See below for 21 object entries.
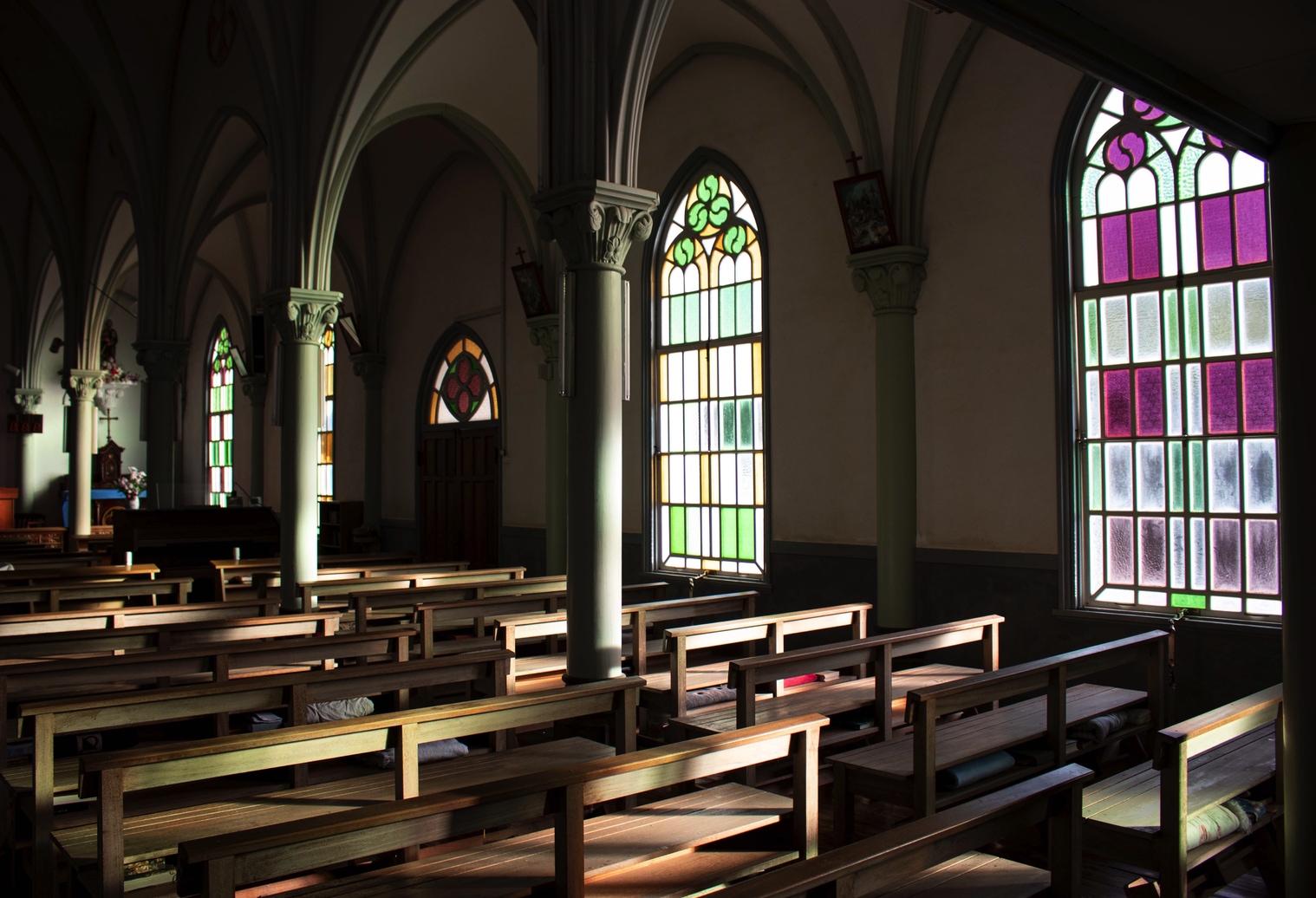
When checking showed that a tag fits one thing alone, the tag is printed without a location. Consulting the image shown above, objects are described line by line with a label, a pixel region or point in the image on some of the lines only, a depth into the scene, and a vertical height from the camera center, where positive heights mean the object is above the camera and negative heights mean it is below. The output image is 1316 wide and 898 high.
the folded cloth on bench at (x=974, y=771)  4.17 -1.19
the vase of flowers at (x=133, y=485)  16.61 +0.16
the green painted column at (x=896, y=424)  7.84 +0.49
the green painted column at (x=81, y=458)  15.83 +0.59
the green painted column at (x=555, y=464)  10.46 +0.27
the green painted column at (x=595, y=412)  5.26 +0.41
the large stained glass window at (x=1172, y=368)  6.30 +0.76
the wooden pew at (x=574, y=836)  2.25 -0.91
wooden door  12.78 -0.05
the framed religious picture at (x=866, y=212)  7.81 +2.14
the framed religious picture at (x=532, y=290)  10.83 +2.16
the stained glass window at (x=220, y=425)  19.70 +1.37
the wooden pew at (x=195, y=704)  3.37 -0.78
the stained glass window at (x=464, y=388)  12.96 +1.35
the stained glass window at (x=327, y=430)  16.25 +1.00
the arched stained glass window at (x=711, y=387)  9.49 +0.99
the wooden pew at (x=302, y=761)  2.78 -0.82
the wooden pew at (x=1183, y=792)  3.09 -1.08
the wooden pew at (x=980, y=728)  3.76 -1.09
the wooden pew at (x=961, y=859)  2.09 -0.82
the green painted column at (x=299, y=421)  8.51 +0.61
